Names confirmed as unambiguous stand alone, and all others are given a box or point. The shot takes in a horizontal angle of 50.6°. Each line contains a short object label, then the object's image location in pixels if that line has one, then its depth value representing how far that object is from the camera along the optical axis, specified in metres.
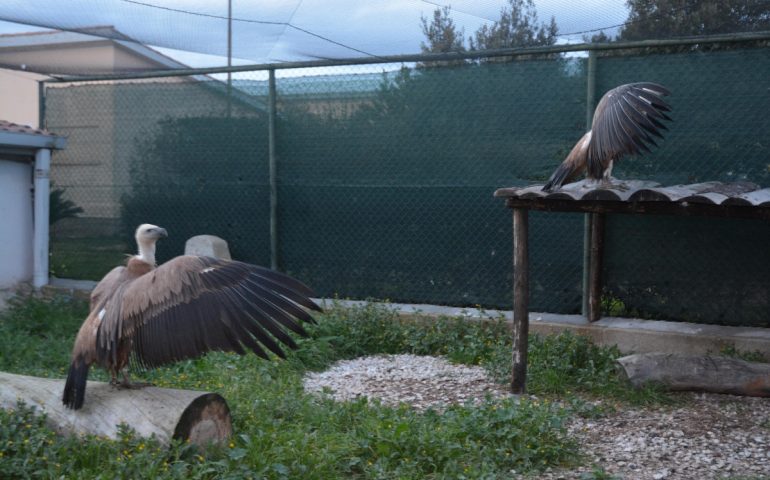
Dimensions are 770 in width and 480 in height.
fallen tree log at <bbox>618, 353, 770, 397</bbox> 5.24
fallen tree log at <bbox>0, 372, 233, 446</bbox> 3.81
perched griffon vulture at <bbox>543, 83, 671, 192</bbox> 5.02
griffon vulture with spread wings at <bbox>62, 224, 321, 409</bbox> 3.65
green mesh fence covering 6.26
